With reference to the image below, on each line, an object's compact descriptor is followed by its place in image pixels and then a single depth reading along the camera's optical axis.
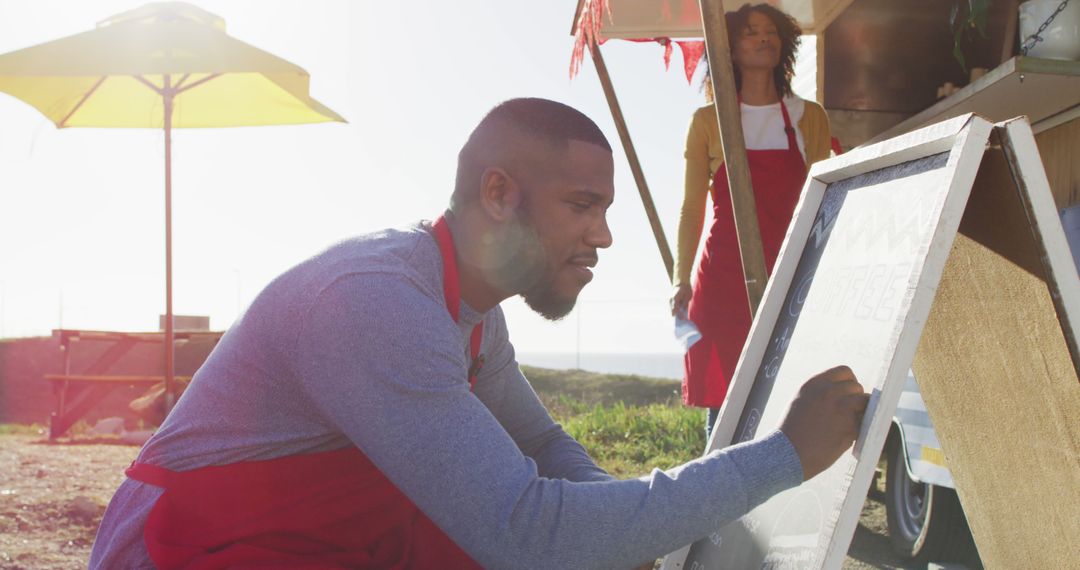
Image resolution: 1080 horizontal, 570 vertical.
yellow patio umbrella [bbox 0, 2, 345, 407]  6.58
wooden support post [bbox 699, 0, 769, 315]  2.66
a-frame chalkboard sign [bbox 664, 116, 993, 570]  1.35
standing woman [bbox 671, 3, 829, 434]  3.21
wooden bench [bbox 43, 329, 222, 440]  8.58
